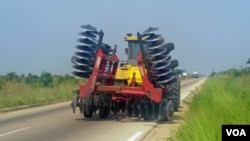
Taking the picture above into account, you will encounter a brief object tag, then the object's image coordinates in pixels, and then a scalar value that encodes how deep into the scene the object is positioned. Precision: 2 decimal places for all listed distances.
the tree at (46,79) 53.87
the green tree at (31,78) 60.90
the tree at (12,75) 65.82
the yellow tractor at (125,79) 19.06
